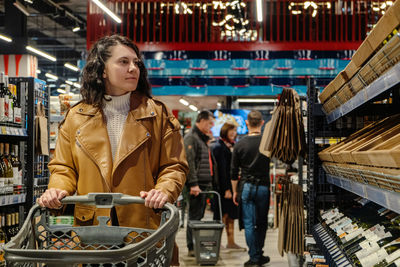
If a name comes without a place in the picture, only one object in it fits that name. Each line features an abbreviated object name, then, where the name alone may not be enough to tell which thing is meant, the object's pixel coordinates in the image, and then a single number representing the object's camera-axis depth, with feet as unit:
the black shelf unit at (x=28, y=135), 14.90
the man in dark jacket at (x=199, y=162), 23.57
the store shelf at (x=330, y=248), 9.18
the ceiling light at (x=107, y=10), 29.11
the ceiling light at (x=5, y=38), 44.19
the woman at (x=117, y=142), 7.92
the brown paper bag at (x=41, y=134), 15.42
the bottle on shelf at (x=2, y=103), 13.24
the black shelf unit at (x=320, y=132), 11.41
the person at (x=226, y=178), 25.85
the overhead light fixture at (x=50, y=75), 71.21
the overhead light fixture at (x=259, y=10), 29.18
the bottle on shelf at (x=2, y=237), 13.76
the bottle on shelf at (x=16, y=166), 13.91
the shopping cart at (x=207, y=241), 21.71
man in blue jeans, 21.34
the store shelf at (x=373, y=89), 6.95
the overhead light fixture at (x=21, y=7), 41.33
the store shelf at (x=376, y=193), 6.49
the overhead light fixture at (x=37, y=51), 47.69
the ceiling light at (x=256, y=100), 55.57
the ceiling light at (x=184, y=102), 45.84
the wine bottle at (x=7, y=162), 14.20
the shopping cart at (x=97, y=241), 4.95
